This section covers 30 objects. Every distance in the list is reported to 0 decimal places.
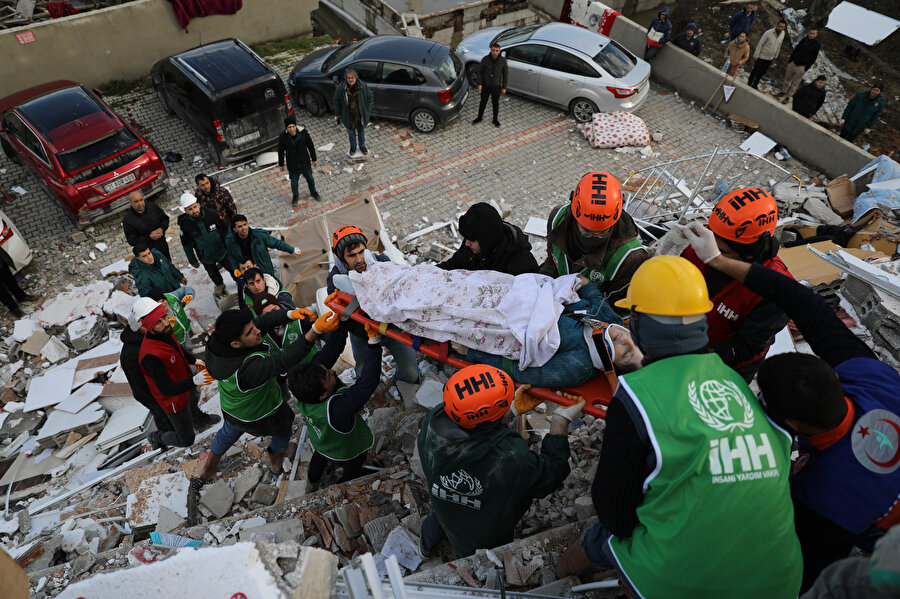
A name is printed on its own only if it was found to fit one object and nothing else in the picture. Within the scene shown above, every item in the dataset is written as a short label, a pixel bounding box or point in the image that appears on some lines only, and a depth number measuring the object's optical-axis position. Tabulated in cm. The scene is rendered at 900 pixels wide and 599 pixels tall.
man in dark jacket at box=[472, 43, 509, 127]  1032
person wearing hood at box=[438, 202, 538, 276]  479
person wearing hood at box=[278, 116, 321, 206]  852
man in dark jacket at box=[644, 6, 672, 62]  1154
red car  846
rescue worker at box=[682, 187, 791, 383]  386
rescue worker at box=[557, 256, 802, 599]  213
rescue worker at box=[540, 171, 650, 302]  432
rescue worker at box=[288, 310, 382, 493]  417
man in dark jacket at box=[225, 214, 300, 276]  679
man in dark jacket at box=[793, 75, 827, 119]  1030
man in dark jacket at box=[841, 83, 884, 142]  987
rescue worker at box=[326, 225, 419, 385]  481
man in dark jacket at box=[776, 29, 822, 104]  1090
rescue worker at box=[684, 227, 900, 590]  228
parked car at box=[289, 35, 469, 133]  1036
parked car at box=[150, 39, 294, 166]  947
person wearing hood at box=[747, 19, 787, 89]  1112
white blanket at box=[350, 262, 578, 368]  370
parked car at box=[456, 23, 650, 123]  1059
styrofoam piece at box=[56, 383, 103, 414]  657
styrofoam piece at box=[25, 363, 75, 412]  671
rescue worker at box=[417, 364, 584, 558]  314
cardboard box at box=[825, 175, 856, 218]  828
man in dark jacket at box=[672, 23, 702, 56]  1198
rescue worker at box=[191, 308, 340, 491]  449
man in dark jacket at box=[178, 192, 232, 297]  685
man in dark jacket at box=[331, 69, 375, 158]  951
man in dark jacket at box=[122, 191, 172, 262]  688
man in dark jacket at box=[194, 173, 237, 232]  723
